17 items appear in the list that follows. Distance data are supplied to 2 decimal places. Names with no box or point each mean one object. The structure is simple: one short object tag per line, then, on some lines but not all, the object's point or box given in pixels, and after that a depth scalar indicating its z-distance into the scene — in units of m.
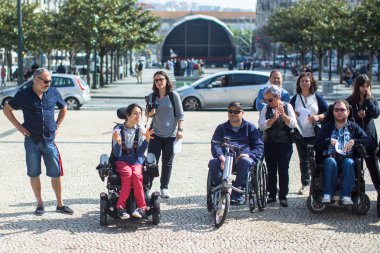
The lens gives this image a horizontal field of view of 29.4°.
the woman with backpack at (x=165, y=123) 9.32
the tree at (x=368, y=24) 36.44
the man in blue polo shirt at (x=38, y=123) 8.10
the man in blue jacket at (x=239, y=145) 8.16
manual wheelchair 7.75
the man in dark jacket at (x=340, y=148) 8.10
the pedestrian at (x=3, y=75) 43.54
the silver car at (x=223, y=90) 25.16
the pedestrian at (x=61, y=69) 44.91
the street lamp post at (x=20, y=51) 30.33
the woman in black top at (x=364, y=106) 8.95
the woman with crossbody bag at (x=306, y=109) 9.48
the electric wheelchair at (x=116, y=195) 7.75
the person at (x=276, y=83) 9.39
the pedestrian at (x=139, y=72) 50.47
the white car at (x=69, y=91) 25.62
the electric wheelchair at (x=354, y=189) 8.20
